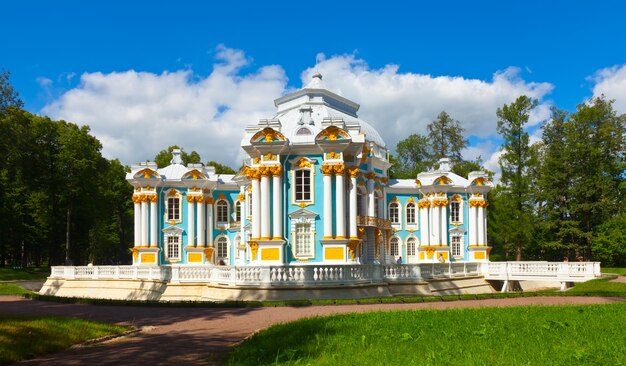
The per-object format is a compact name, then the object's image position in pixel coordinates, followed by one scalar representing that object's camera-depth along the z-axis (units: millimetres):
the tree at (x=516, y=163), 42469
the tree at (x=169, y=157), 57781
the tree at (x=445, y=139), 59719
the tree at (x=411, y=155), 61219
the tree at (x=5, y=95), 38562
